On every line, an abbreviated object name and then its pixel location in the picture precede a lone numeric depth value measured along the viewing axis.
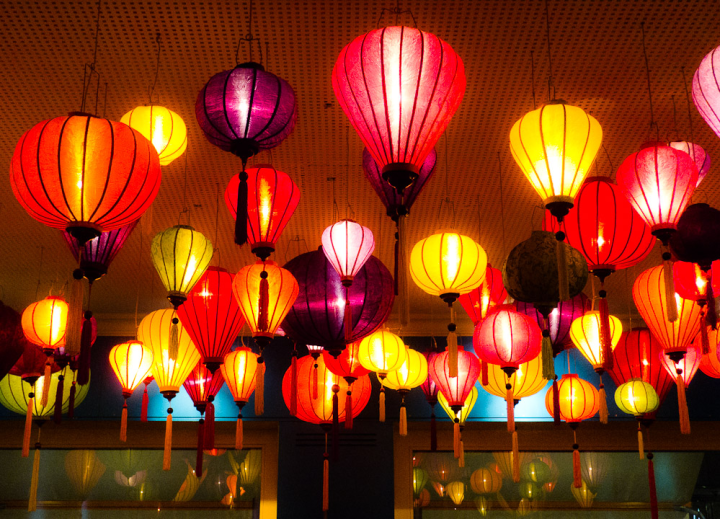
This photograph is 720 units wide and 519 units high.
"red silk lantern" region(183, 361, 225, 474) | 4.57
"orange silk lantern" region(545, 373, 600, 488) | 4.67
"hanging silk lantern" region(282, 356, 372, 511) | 4.54
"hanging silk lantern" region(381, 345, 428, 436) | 4.61
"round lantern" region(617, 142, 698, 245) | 2.70
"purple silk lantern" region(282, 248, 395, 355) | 3.47
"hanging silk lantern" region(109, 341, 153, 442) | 4.28
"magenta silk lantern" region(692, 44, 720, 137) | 2.44
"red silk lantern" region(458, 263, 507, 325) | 4.12
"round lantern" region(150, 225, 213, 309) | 3.27
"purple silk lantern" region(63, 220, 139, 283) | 2.94
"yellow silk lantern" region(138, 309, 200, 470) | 3.97
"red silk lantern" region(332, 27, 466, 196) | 2.14
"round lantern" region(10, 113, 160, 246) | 2.23
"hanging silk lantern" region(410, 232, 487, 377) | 3.37
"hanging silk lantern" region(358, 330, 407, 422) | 4.23
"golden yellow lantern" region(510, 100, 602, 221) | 2.48
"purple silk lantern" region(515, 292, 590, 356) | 3.99
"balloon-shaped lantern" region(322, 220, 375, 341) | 3.40
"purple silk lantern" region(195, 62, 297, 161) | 2.46
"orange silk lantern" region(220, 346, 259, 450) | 4.55
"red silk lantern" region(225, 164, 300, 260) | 3.14
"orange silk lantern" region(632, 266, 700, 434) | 3.48
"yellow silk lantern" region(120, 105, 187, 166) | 2.98
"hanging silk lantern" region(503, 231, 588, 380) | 2.62
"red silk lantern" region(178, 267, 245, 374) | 3.53
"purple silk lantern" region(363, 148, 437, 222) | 3.00
